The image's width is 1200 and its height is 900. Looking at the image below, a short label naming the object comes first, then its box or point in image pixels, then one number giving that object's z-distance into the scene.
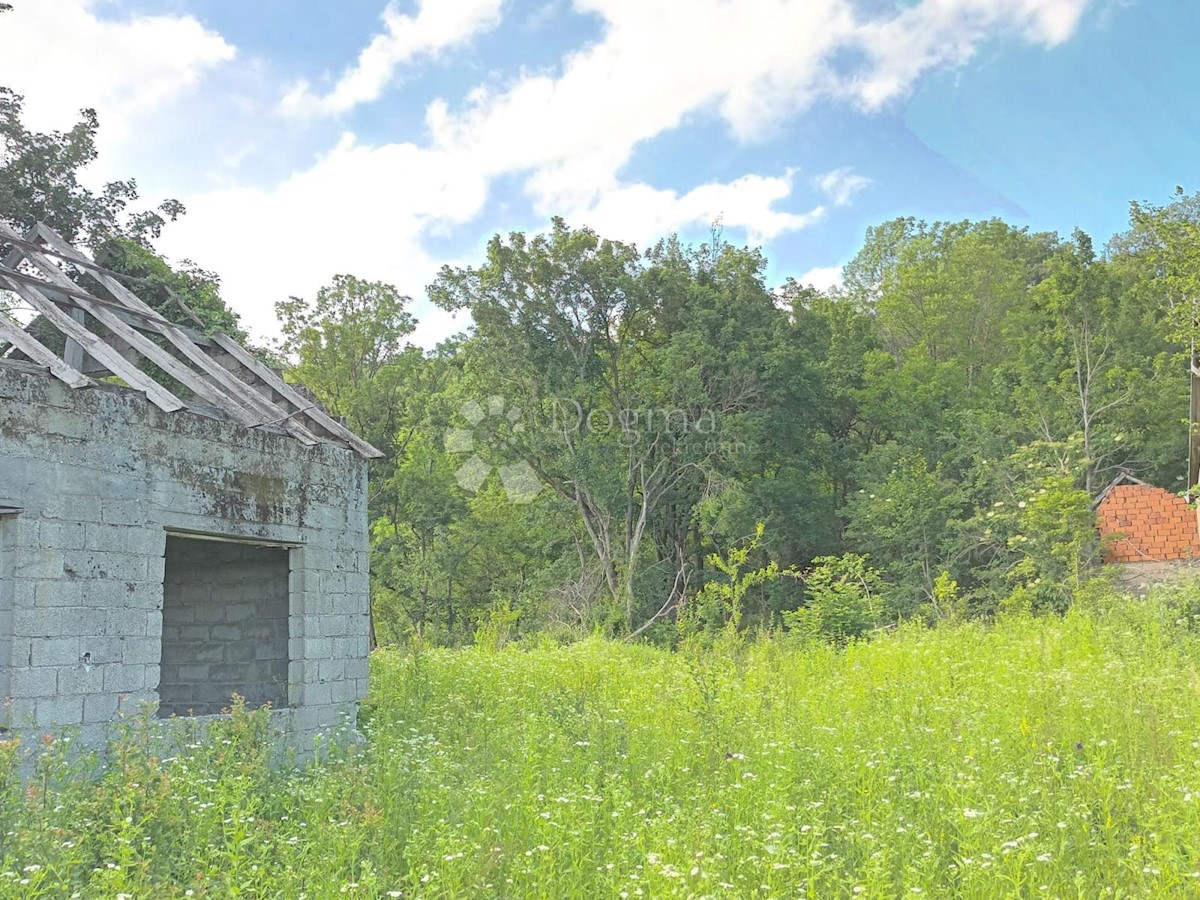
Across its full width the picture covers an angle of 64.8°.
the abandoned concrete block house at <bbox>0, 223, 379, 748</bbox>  6.34
